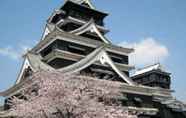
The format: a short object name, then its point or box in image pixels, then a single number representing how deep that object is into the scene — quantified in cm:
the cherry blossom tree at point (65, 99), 1491
